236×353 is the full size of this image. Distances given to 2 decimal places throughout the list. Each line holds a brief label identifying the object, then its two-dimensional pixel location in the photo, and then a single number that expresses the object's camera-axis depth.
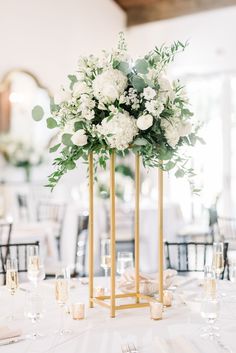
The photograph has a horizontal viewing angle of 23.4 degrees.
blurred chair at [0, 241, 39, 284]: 4.64
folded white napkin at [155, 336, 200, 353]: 1.83
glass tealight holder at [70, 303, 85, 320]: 2.22
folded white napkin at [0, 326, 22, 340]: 1.95
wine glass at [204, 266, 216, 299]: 2.02
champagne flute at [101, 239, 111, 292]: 2.83
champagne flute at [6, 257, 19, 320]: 2.37
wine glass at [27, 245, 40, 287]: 2.54
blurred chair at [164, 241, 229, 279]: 3.38
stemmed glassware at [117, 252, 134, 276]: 2.75
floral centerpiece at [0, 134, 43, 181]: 7.43
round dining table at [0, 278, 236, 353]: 1.88
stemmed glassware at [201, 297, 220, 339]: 1.92
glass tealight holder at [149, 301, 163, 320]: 2.20
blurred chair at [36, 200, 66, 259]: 6.15
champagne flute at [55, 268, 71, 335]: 2.14
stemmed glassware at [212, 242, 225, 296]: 2.66
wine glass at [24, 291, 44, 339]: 1.95
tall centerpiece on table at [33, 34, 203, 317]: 2.13
